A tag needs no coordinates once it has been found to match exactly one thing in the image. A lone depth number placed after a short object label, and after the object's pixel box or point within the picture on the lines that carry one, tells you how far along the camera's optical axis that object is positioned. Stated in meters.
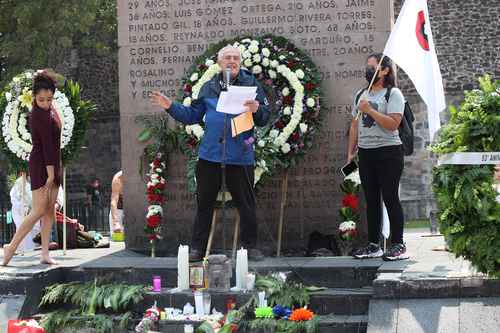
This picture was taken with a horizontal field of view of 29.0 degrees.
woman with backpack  8.91
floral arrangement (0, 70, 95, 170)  10.77
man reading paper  9.05
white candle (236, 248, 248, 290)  8.25
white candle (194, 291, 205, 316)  8.01
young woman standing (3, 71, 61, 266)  9.38
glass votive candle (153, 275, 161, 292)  8.50
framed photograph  8.36
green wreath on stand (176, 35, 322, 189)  10.24
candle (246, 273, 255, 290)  8.29
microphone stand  8.85
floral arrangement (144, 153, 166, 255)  10.73
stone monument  10.70
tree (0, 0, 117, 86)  26.66
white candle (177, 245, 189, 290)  8.33
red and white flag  8.80
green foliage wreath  7.33
